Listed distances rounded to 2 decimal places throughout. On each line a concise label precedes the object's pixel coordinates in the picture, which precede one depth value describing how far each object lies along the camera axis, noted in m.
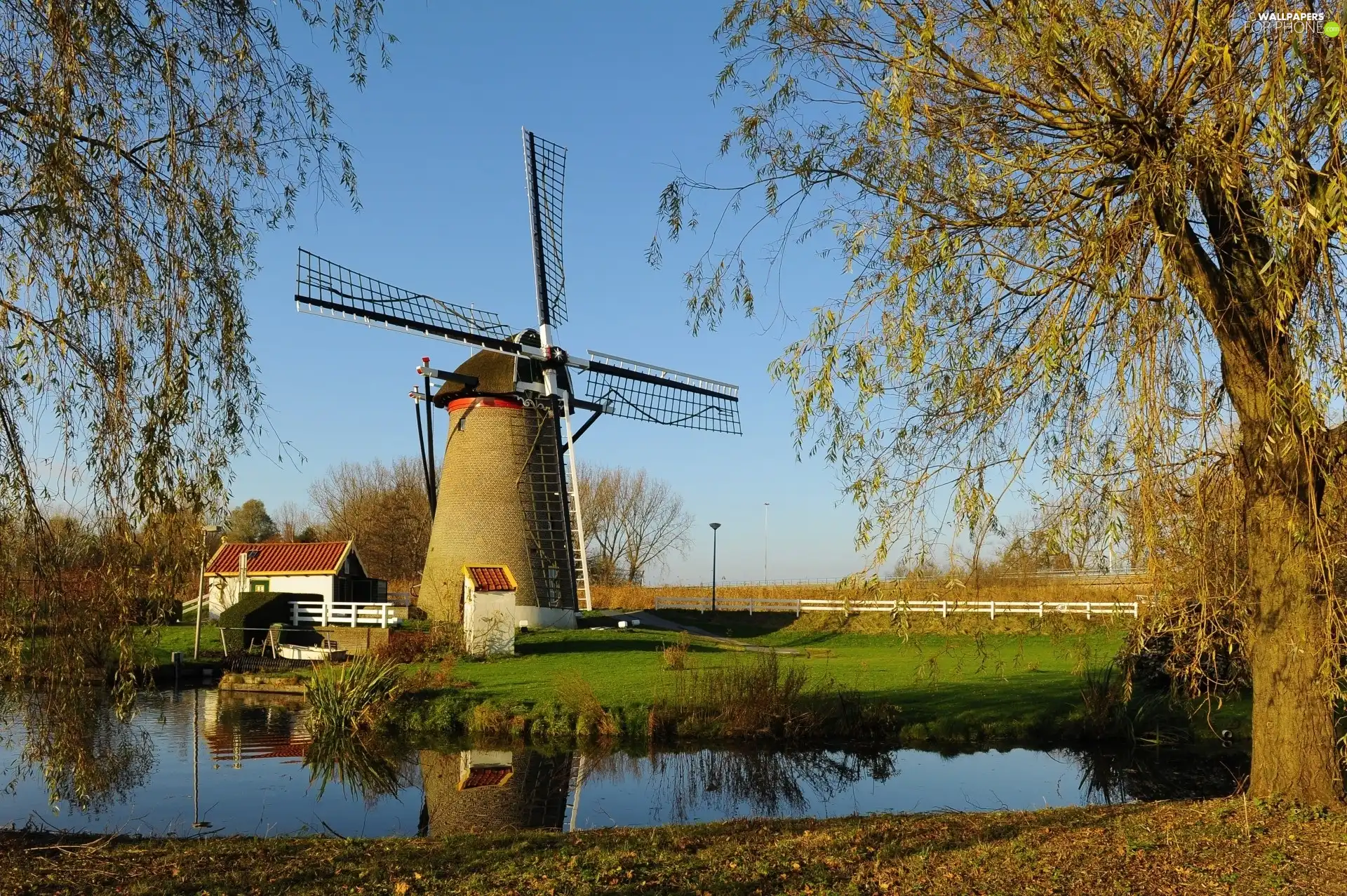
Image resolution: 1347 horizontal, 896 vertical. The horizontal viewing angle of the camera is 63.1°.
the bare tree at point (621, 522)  58.84
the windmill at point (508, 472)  25.62
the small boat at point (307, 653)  21.81
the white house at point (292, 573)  29.88
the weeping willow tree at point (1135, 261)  6.23
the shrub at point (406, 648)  20.50
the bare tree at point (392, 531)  49.94
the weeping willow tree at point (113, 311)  5.24
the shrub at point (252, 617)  25.19
